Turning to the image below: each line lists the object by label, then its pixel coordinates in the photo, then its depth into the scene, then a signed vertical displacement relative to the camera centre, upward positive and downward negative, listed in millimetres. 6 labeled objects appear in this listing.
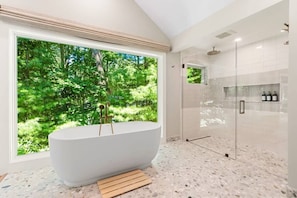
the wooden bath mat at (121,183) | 1620 -1011
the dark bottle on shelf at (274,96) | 2786 +28
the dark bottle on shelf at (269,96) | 2864 +20
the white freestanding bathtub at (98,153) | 1616 -663
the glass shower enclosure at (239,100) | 2752 -55
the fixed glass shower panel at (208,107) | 3531 -226
